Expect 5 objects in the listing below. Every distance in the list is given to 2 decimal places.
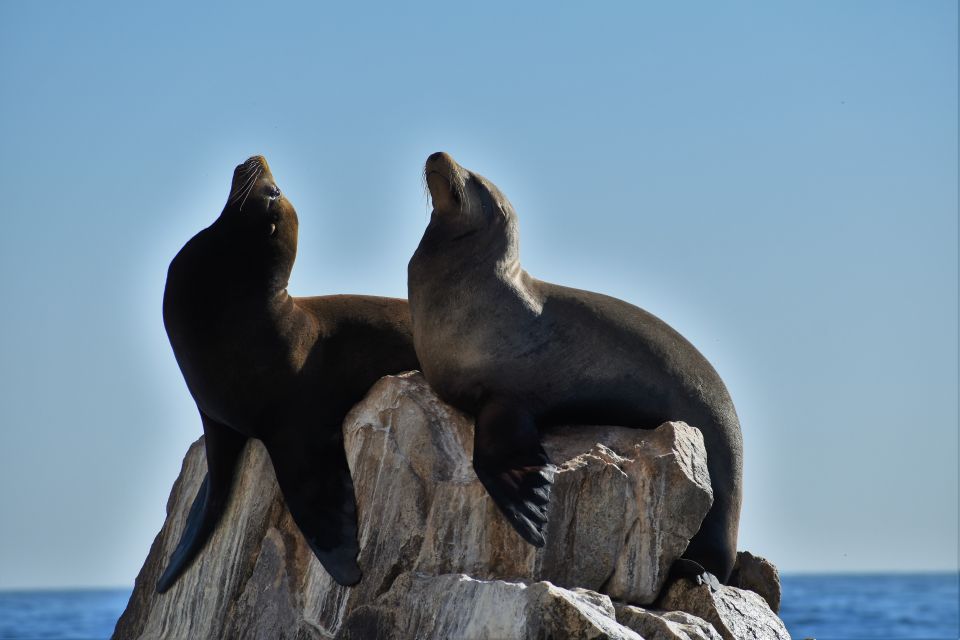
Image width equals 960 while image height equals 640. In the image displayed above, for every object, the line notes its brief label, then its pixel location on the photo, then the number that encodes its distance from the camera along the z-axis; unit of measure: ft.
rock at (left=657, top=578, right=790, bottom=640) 50.75
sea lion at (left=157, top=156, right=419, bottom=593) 56.13
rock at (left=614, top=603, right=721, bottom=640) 46.70
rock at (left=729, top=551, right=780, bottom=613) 60.23
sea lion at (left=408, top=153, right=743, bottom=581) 54.70
